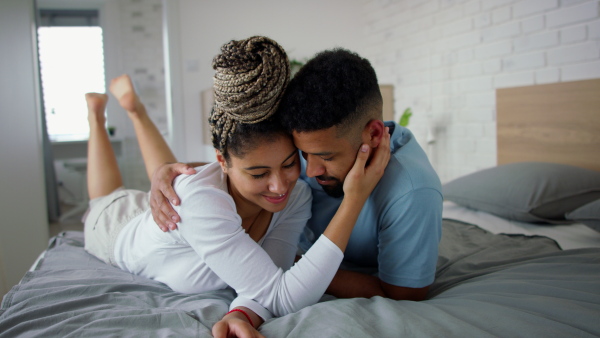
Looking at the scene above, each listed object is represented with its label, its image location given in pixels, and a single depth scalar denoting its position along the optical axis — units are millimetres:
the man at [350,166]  1033
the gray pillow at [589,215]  1576
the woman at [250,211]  1000
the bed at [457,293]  866
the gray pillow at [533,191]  1879
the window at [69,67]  3639
